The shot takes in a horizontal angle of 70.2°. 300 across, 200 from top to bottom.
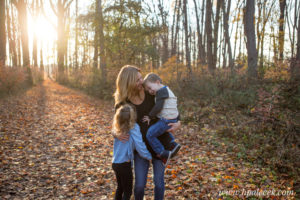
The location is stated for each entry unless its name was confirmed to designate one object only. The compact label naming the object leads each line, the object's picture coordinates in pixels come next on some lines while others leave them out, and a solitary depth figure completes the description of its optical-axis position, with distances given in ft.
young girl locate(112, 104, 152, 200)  7.87
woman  8.09
